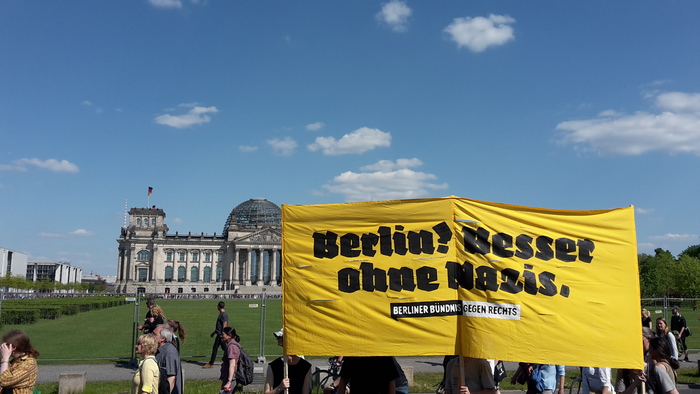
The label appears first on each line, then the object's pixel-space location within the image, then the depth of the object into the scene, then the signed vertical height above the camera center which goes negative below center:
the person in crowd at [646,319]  13.08 -0.75
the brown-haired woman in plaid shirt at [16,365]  5.96 -0.92
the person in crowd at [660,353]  5.95 -0.70
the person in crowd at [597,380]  7.96 -1.34
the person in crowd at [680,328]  17.70 -1.28
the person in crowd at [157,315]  10.95 -0.68
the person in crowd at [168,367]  7.16 -1.11
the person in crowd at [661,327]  11.31 -0.82
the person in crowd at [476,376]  6.12 -1.01
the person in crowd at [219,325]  15.56 -1.23
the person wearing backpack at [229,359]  9.24 -1.27
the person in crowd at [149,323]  13.10 -1.03
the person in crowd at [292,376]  6.47 -1.08
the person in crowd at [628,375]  6.66 -1.08
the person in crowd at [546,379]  8.18 -1.35
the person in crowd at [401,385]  7.61 -1.37
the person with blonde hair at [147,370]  6.22 -0.99
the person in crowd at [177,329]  8.92 -0.84
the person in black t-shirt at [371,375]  6.31 -1.03
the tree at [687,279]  65.88 +0.98
